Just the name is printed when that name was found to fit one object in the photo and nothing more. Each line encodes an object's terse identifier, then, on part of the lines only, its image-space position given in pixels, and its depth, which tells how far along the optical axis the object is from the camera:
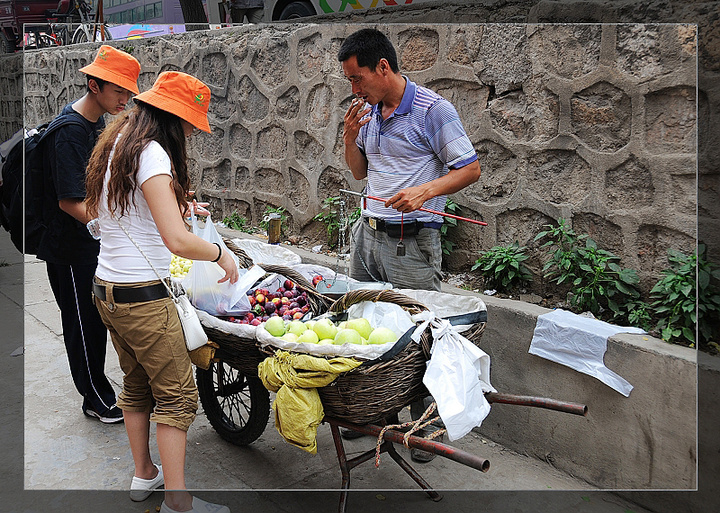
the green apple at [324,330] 2.58
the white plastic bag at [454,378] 2.33
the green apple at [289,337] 2.53
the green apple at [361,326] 2.58
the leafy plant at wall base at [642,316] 3.24
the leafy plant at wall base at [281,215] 6.00
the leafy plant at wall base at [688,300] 3.00
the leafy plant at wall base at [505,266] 3.93
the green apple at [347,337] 2.46
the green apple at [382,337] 2.47
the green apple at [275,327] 2.64
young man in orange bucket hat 3.26
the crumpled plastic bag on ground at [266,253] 3.83
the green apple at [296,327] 2.67
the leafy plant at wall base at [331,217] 5.34
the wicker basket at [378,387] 2.42
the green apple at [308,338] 2.50
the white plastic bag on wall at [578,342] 3.04
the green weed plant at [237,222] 6.53
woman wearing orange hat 2.47
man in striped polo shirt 3.13
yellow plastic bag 2.38
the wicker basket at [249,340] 2.76
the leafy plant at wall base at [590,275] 3.44
